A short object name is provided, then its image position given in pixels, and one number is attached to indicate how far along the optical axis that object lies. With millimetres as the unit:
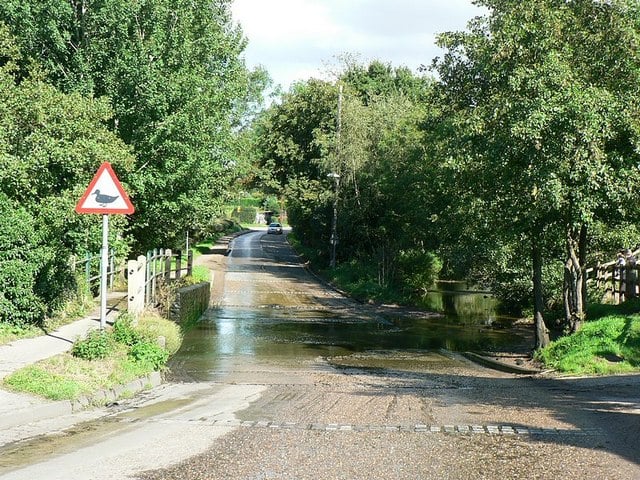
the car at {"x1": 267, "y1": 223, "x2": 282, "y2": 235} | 93188
